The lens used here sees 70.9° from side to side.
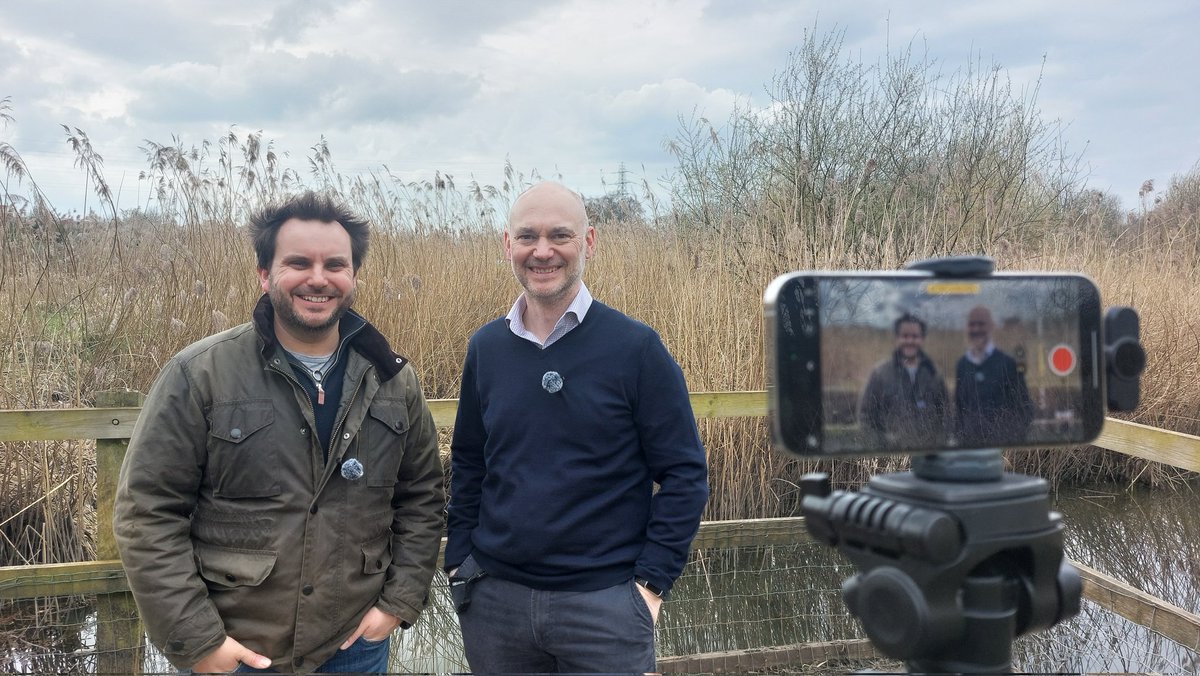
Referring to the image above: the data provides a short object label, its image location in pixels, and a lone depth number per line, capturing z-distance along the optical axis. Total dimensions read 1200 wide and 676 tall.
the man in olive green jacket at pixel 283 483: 1.84
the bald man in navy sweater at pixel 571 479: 1.97
